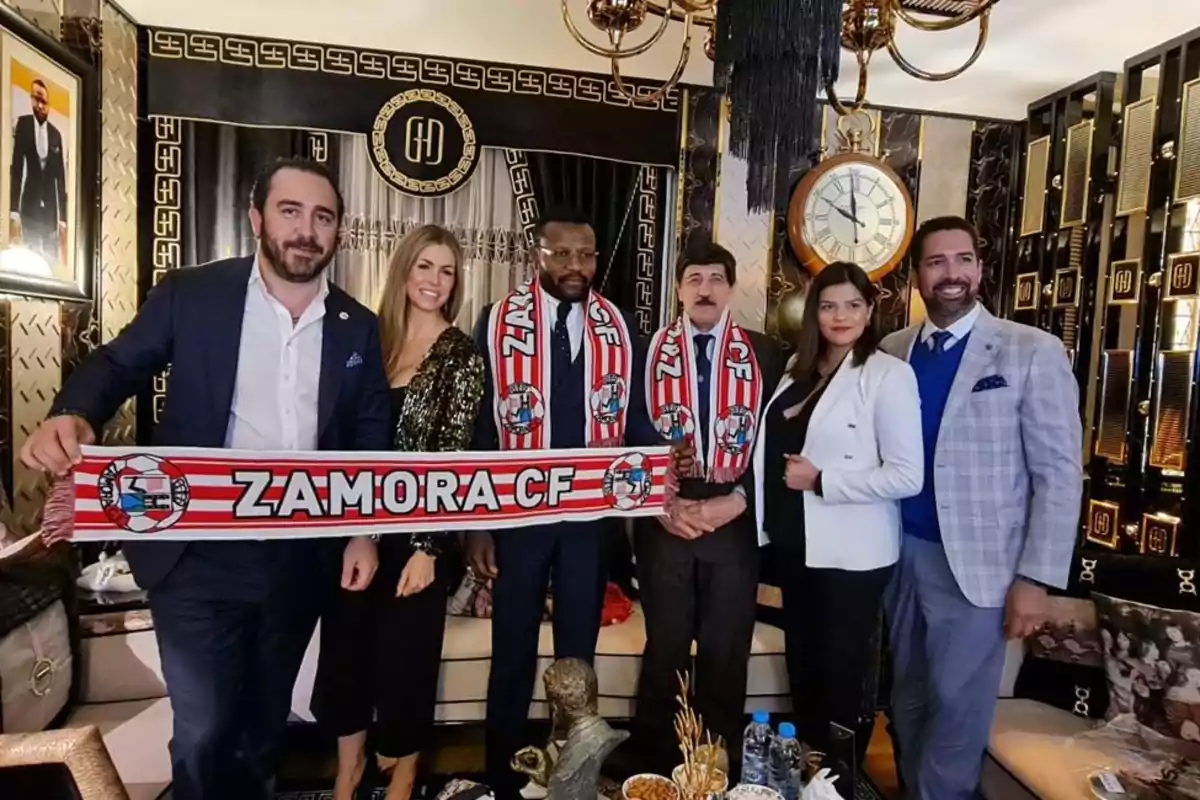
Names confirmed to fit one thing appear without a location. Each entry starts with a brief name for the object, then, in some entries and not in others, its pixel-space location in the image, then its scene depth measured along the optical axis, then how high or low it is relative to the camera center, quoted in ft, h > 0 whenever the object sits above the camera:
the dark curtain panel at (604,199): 12.39 +2.43
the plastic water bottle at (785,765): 6.13 -3.20
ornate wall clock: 12.28 +2.30
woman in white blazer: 6.99 -1.08
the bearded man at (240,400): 5.94 -0.50
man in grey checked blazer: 6.67 -1.17
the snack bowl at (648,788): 5.74 -3.25
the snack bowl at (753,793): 5.58 -3.14
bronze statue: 5.50 -2.83
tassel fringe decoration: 5.29 +2.00
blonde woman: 6.91 -2.18
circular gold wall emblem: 11.76 +3.04
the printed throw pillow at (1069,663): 7.63 -2.95
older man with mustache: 7.62 -1.16
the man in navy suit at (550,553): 7.36 -1.95
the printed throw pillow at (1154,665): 6.82 -2.62
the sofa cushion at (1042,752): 6.60 -3.44
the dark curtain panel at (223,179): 11.49 +2.31
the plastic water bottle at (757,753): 6.10 -3.11
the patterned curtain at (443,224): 11.98 +1.87
